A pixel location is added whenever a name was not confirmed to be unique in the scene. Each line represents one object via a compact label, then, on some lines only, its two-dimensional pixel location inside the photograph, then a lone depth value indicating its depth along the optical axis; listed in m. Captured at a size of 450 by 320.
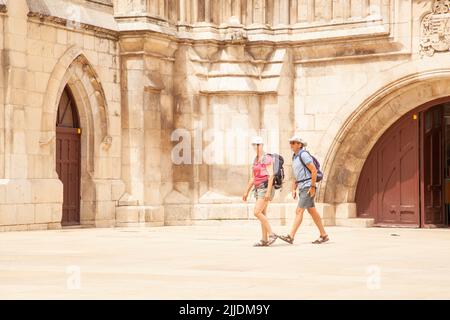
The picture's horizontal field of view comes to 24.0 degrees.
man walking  15.38
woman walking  15.12
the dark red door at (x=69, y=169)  21.23
